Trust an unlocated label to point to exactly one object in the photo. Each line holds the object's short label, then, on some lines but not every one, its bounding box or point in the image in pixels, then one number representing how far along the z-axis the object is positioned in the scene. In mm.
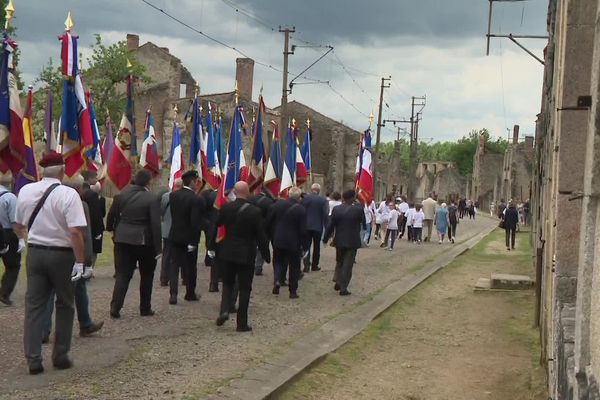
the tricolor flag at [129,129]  12828
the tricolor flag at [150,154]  14766
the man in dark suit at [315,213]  15922
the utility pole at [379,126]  45312
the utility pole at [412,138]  60250
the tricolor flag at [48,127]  14602
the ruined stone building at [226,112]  48125
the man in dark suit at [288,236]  12688
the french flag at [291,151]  20172
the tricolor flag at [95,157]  15608
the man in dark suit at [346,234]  13594
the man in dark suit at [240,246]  9453
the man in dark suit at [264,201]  13742
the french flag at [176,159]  18203
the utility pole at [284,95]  28656
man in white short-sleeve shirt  6805
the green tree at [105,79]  38594
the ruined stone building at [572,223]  3834
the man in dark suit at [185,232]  11344
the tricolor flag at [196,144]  17141
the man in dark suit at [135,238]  9719
